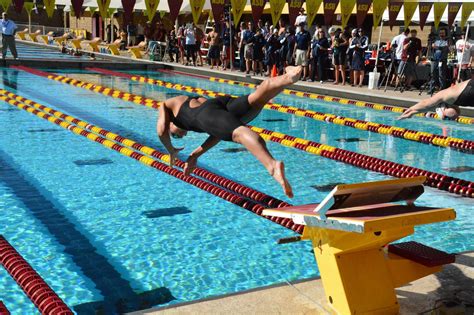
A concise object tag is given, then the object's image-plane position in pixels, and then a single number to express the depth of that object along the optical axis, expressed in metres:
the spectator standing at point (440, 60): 12.76
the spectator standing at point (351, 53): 14.57
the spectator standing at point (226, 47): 18.38
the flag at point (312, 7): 15.40
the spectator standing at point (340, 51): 14.60
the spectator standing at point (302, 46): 15.04
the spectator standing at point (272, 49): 16.28
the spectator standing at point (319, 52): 15.04
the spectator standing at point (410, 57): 13.55
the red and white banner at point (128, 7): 15.76
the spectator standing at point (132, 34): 27.00
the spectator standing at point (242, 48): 17.15
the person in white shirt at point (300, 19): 17.64
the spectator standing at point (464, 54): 12.70
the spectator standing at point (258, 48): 16.53
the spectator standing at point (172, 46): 21.69
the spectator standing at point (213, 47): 18.16
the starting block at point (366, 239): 2.78
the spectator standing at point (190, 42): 18.81
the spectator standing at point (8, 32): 17.41
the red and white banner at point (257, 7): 15.90
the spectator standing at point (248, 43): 16.88
